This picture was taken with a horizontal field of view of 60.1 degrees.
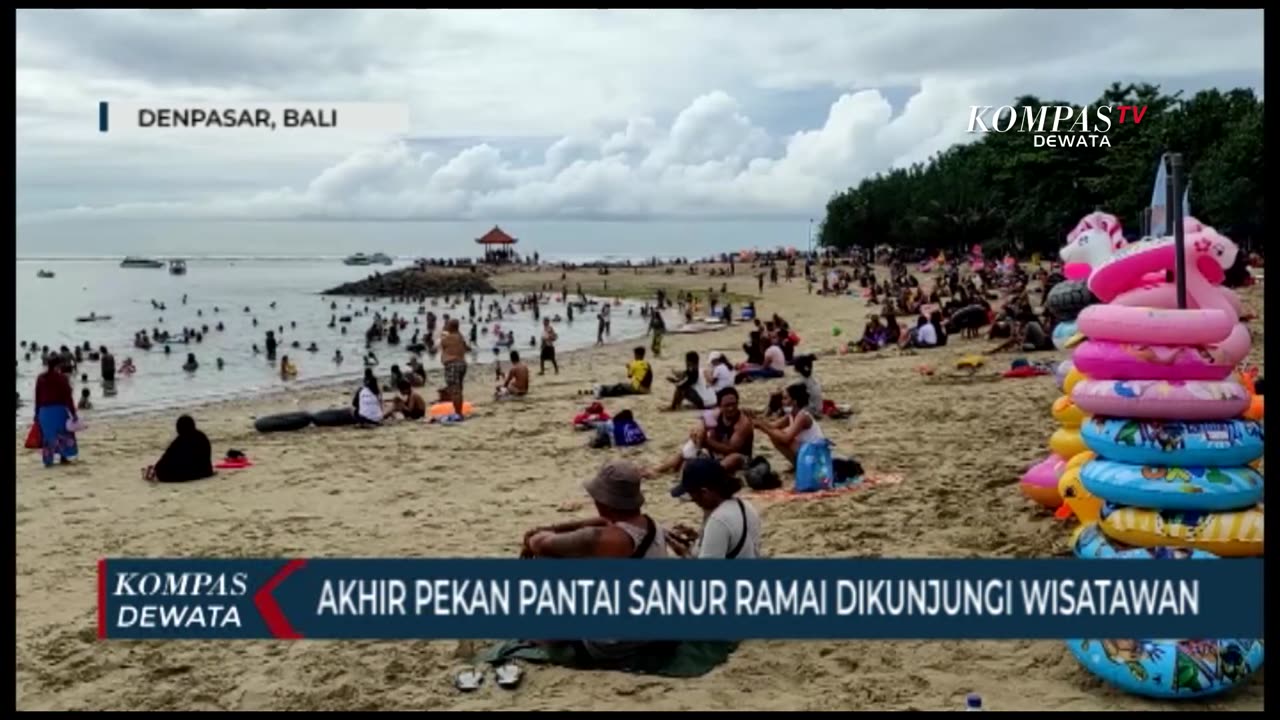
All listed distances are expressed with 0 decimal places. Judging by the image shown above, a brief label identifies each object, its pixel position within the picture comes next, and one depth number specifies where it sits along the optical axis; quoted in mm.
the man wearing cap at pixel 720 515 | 5133
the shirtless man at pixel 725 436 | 9078
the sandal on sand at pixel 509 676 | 4879
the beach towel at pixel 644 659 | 4977
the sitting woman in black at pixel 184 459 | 10625
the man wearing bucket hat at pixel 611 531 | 5039
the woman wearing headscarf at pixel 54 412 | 11750
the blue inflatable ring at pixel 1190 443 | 5082
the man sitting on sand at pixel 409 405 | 14758
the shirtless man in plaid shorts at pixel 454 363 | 14648
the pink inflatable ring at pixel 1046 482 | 6934
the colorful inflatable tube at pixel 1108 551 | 4820
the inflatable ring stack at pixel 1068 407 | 6812
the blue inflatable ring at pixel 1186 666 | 4395
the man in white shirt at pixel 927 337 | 20281
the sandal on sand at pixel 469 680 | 4934
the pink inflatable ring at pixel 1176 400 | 5125
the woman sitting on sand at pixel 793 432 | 8703
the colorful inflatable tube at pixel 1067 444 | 6688
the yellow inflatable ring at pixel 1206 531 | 4969
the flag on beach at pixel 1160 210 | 6223
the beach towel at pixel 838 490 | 8266
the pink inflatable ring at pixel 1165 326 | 5215
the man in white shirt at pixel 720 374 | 14273
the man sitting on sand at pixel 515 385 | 17125
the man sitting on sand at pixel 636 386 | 15961
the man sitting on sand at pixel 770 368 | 16953
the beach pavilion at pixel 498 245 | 95188
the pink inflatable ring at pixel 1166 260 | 5695
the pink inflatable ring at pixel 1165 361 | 5250
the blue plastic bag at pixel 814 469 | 8445
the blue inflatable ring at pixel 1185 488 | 5012
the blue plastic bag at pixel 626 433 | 11523
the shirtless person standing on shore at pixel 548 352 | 22516
